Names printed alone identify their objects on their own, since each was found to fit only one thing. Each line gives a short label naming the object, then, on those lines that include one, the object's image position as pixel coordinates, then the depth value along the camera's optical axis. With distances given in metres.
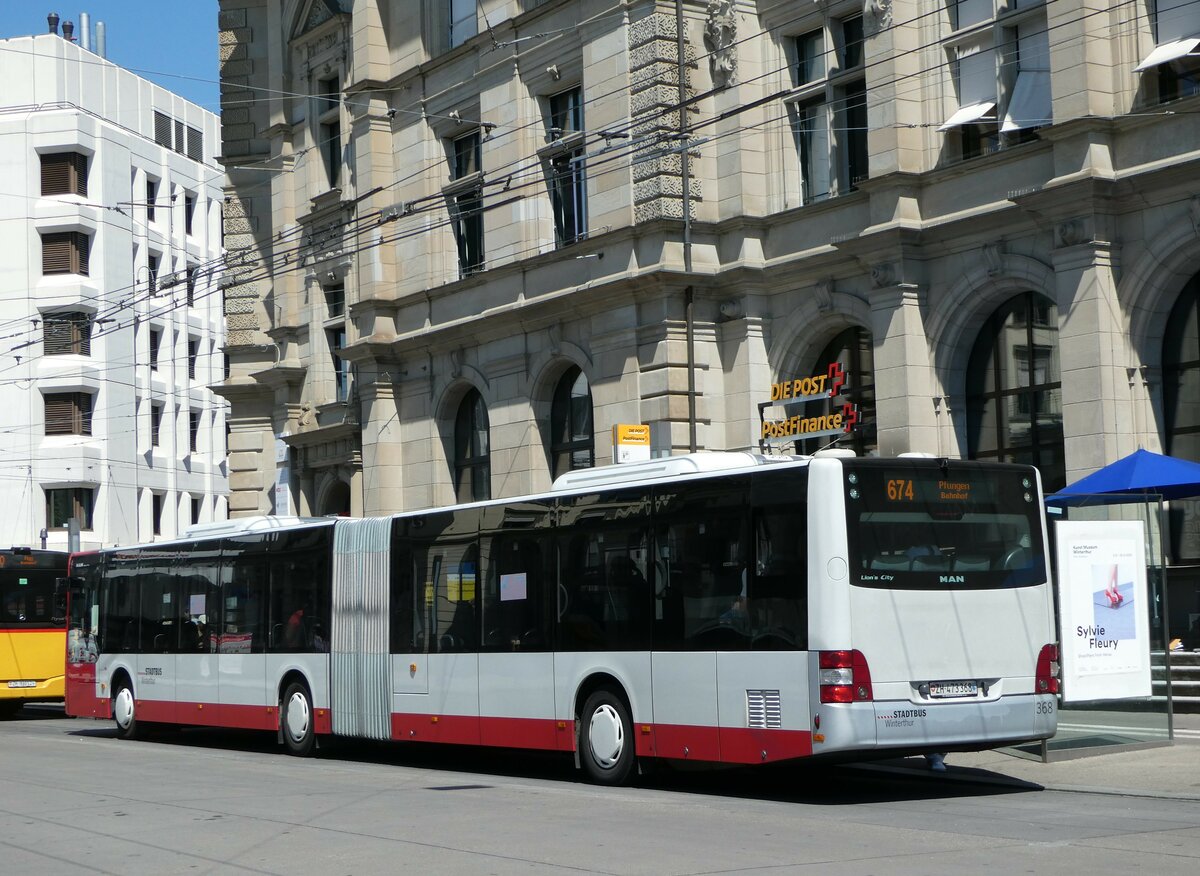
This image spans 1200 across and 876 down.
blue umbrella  19.09
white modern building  67.75
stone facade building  23.34
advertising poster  16.05
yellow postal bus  31.06
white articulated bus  13.84
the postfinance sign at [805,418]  26.77
